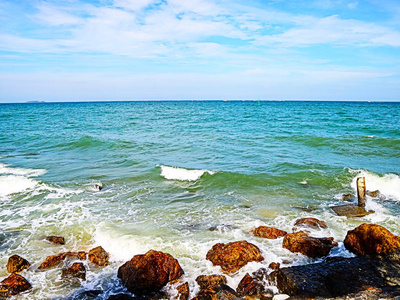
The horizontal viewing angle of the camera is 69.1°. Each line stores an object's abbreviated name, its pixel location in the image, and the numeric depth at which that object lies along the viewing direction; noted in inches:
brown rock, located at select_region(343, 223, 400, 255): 305.6
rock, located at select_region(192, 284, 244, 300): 256.1
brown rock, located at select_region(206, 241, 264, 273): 317.1
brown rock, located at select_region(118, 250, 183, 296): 284.7
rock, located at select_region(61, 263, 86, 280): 310.1
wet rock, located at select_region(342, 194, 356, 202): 530.9
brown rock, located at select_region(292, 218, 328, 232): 409.7
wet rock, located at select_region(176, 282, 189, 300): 271.0
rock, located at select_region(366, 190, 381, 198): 540.9
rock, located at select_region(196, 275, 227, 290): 281.1
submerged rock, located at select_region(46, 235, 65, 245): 384.2
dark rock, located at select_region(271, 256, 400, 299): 250.5
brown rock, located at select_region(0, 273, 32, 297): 278.1
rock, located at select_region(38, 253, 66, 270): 326.6
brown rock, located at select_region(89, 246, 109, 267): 333.4
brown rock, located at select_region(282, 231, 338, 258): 334.3
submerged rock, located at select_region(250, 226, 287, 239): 384.5
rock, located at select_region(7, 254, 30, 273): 317.7
